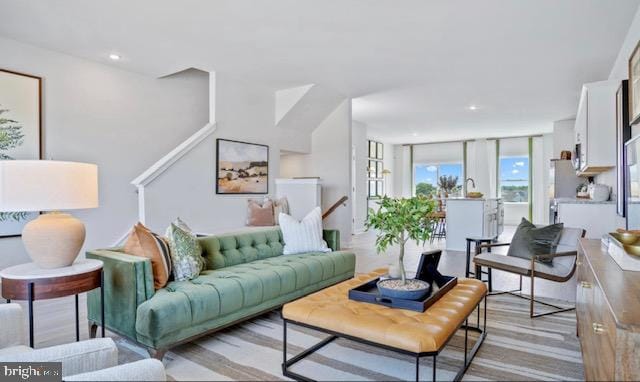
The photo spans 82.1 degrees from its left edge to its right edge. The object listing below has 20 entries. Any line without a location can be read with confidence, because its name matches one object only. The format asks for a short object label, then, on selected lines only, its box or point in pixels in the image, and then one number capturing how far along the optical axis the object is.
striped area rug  1.77
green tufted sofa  2.07
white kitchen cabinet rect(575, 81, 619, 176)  3.96
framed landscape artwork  5.32
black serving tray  1.81
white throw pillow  3.61
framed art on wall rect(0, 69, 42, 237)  3.85
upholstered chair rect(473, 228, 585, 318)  2.97
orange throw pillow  2.32
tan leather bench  1.47
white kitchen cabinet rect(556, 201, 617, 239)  4.00
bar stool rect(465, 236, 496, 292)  3.50
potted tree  1.83
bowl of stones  1.86
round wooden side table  1.89
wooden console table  1.03
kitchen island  6.11
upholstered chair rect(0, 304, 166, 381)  1.10
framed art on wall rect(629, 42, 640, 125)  2.73
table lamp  1.87
